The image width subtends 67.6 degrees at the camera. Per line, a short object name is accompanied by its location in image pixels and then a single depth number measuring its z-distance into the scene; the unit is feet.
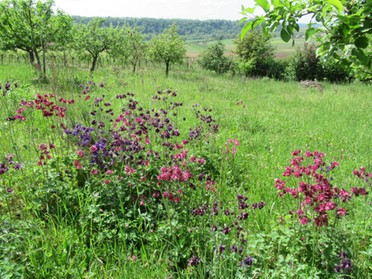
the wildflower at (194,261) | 6.51
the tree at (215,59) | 88.43
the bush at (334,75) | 75.83
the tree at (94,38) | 50.08
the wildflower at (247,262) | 6.11
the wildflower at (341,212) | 6.93
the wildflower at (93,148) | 9.48
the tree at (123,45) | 54.24
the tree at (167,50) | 60.59
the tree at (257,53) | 89.56
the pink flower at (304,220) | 7.06
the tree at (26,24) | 31.19
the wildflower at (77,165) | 9.42
